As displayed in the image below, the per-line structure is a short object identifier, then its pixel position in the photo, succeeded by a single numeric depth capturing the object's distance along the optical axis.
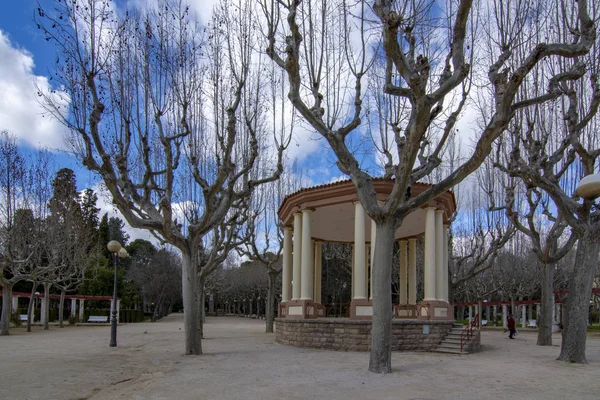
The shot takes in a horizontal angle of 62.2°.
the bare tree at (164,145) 11.65
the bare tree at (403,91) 8.34
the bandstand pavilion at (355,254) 14.75
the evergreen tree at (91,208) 47.54
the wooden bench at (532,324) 35.25
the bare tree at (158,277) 46.72
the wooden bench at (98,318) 36.05
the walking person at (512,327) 22.30
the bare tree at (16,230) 21.83
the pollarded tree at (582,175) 11.08
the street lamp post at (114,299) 16.14
